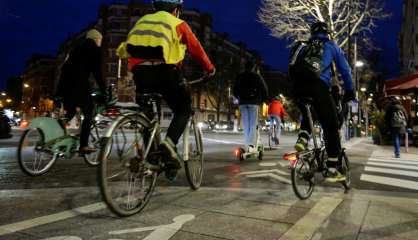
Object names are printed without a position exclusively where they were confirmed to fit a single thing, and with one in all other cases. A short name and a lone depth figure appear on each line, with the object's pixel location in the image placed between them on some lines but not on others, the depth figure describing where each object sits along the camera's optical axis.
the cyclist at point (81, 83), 6.04
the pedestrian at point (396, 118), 12.43
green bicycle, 5.61
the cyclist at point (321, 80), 4.71
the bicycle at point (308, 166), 4.56
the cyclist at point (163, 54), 3.87
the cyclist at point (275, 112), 13.45
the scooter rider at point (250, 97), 8.71
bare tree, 23.33
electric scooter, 8.70
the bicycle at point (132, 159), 3.33
